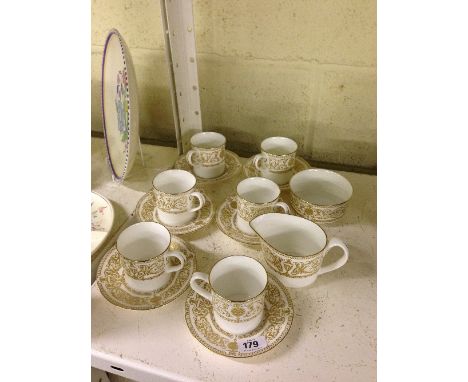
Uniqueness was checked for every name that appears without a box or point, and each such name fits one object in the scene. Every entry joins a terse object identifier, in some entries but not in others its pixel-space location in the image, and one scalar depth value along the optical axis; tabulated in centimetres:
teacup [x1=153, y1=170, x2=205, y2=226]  76
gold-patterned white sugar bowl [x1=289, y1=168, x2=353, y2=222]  79
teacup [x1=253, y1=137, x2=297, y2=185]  86
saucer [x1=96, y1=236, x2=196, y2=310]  64
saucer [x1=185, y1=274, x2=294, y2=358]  57
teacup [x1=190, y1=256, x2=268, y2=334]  56
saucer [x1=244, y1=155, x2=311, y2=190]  91
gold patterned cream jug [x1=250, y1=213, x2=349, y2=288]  64
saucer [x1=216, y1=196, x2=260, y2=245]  75
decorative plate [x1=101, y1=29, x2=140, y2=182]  82
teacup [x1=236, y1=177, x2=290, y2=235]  73
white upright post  78
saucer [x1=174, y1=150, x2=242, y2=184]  92
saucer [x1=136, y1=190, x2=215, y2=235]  77
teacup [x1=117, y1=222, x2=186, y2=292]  63
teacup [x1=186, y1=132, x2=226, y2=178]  89
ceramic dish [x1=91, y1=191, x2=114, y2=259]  76
